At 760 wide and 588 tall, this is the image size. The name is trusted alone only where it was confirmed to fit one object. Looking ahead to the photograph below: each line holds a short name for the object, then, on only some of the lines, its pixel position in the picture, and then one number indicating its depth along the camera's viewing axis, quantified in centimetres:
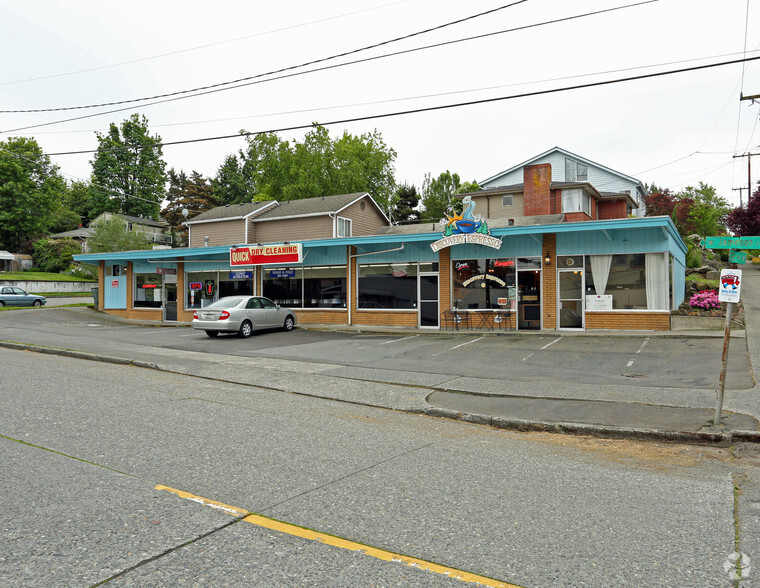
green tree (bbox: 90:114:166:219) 6812
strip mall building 1794
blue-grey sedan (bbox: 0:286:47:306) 3563
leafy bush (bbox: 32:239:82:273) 5788
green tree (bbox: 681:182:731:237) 4153
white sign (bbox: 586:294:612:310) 1806
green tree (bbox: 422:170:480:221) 5651
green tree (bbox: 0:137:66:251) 5631
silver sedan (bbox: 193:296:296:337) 1891
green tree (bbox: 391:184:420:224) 6206
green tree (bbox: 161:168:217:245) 6850
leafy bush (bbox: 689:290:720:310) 1739
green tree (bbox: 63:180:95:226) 7806
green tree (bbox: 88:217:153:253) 5003
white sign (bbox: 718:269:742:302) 704
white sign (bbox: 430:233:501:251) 1892
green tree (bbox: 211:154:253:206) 7531
